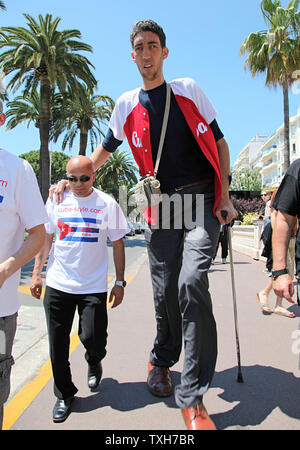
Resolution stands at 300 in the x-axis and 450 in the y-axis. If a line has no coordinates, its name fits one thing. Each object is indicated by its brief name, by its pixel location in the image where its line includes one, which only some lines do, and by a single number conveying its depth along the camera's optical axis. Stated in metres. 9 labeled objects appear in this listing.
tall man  2.62
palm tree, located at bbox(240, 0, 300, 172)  19.44
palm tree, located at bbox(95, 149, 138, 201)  51.06
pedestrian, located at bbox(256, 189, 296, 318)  5.33
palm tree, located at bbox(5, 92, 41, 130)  29.00
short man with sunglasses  2.79
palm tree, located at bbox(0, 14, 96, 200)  20.15
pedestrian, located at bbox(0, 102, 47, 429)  1.96
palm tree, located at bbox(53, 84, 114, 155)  27.70
